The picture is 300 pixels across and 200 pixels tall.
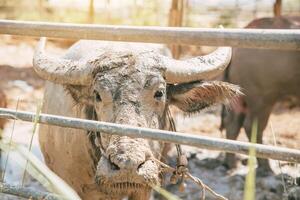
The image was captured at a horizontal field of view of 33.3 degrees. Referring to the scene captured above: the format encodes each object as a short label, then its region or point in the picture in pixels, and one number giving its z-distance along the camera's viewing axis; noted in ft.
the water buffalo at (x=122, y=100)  8.16
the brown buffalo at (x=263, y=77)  19.76
